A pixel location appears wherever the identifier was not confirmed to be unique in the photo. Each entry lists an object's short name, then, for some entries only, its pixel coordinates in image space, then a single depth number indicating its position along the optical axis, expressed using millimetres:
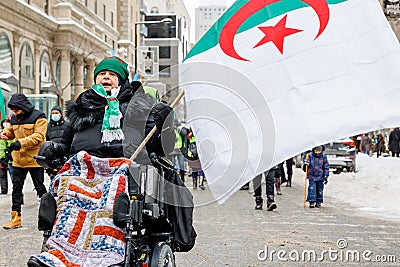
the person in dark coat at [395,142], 35281
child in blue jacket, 12422
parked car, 23362
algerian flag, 5090
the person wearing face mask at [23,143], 8953
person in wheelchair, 4207
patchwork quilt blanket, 4152
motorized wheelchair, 4320
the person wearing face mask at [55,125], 11448
